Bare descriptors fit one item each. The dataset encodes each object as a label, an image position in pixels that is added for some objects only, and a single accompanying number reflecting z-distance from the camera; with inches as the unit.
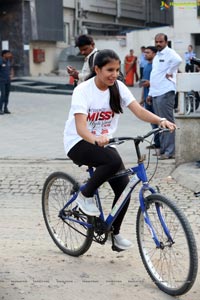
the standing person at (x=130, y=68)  1649.6
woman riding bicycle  284.9
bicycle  260.3
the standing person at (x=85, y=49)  470.1
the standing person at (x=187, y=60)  1441.1
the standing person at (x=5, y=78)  979.0
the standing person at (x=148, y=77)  611.6
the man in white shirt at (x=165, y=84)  564.4
